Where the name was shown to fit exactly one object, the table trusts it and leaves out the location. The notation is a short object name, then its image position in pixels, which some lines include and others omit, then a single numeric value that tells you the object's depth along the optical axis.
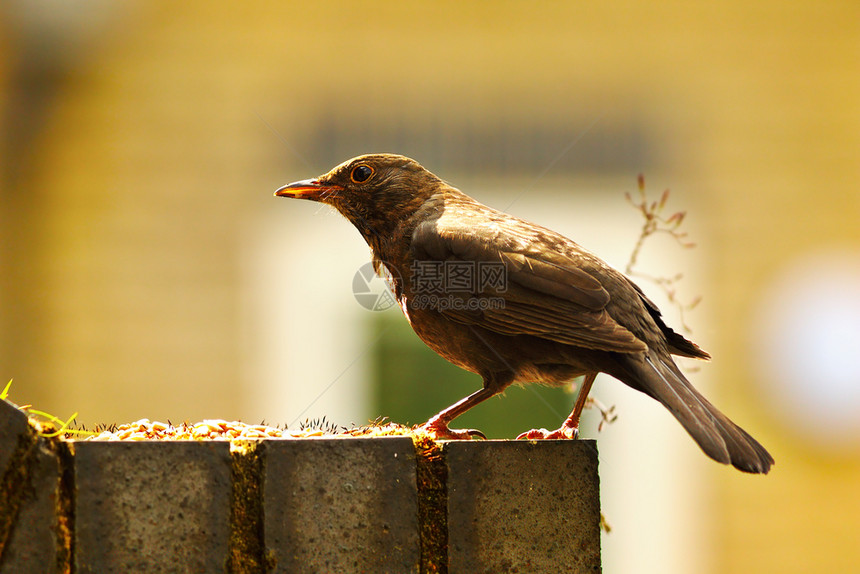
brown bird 5.96
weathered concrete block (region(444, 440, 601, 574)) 4.83
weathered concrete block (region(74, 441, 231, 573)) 4.27
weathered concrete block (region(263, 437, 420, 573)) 4.45
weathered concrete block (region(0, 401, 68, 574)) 4.09
